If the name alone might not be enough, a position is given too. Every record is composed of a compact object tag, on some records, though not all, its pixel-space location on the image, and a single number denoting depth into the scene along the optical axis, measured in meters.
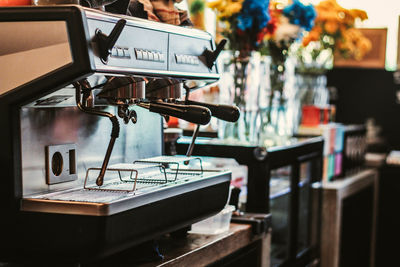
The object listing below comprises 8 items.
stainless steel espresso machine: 1.15
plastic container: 1.81
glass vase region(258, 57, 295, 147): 2.56
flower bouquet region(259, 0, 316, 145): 2.62
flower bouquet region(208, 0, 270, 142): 2.41
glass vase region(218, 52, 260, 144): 2.41
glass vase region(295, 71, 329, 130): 3.47
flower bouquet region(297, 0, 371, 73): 3.59
